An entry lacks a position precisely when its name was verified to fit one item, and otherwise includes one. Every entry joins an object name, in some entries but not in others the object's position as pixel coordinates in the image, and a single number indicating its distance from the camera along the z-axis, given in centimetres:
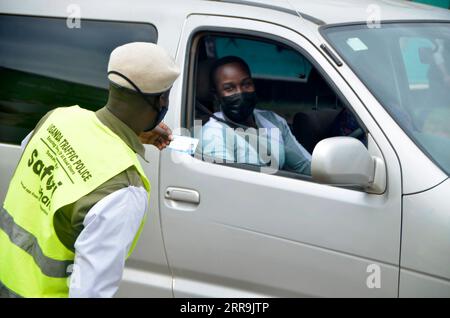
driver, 343
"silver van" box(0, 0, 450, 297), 298
